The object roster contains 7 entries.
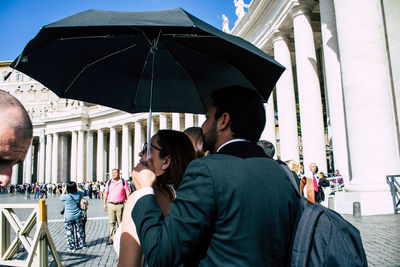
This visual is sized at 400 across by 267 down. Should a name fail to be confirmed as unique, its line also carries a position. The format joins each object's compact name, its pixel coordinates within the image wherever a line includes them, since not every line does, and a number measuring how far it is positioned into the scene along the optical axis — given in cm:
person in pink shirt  844
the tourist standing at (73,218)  768
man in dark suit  148
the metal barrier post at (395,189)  900
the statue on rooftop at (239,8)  2776
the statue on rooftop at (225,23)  3168
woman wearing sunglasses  219
